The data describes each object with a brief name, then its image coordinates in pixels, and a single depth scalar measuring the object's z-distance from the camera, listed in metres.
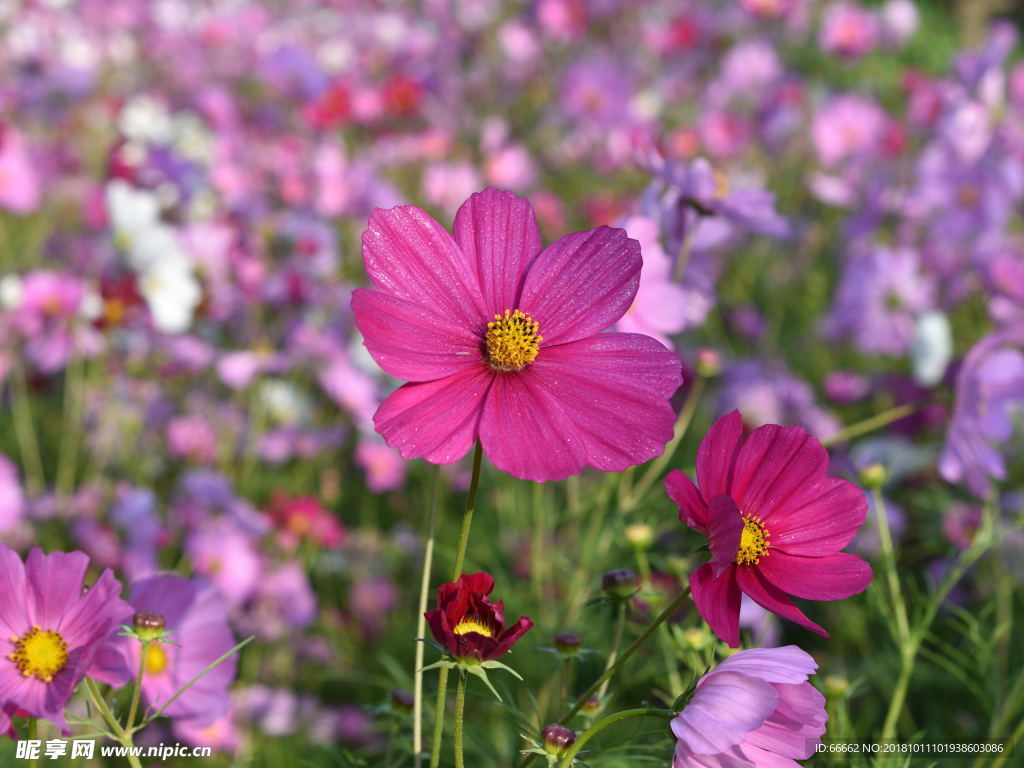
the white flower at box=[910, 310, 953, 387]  1.87
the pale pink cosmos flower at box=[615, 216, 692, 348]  0.89
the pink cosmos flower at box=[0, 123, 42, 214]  2.02
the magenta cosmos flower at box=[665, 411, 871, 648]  0.53
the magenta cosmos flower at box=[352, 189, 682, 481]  0.55
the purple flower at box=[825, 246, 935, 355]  2.32
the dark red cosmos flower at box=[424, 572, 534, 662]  0.51
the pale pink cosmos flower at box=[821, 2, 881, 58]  3.27
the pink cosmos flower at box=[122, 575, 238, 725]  0.72
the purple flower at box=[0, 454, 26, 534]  1.41
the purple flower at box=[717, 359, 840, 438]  1.98
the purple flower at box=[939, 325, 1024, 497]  1.14
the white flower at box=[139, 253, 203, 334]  1.67
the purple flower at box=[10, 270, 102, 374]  1.65
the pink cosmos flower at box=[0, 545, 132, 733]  0.57
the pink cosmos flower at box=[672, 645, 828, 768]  0.49
